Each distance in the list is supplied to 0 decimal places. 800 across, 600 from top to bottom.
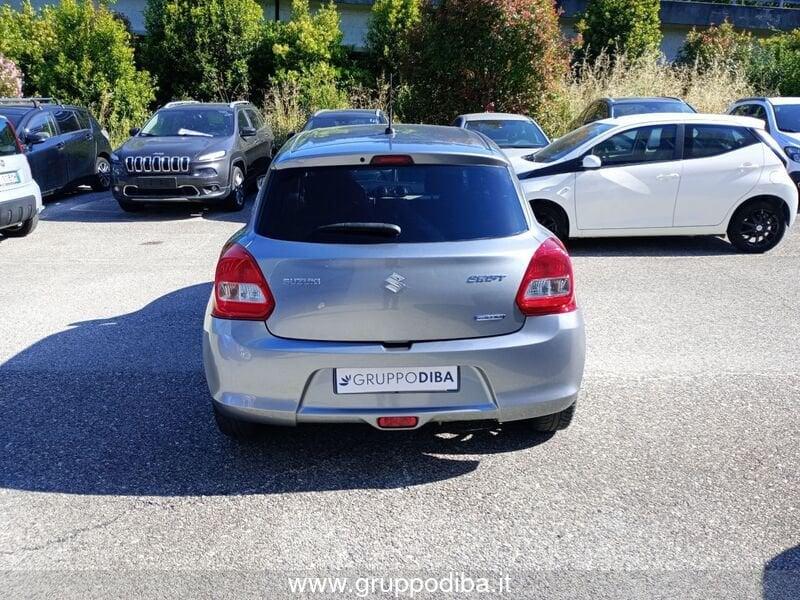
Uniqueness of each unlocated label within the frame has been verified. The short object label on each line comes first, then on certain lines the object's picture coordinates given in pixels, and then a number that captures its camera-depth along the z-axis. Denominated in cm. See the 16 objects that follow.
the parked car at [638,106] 1462
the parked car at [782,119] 1341
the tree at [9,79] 1852
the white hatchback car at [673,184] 950
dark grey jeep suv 1220
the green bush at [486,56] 1628
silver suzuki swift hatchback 377
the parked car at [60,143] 1309
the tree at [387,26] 2428
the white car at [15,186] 980
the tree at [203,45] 2231
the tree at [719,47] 2431
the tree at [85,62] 1978
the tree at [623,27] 2555
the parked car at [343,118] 1475
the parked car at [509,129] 1270
